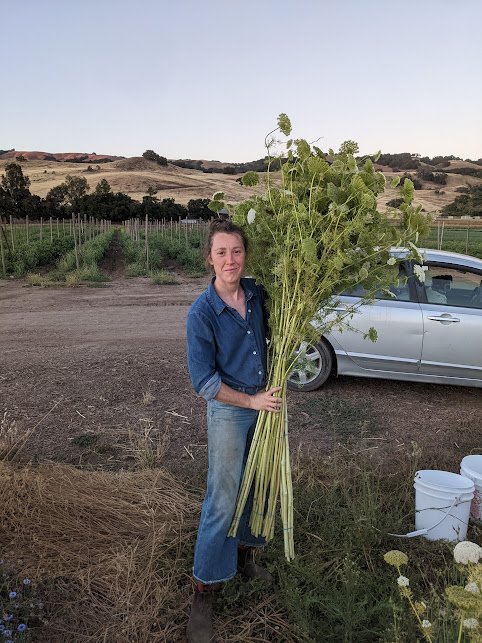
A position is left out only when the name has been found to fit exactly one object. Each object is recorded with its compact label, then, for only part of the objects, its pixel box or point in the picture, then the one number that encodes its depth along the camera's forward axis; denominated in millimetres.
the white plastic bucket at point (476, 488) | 4073
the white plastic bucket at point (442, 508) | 3734
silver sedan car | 6309
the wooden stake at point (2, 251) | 18300
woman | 2736
